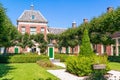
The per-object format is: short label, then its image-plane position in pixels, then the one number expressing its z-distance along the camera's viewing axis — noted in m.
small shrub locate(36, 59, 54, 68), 9.41
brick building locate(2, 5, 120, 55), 21.95
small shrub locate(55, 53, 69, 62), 14.13
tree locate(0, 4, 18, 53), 13.66
